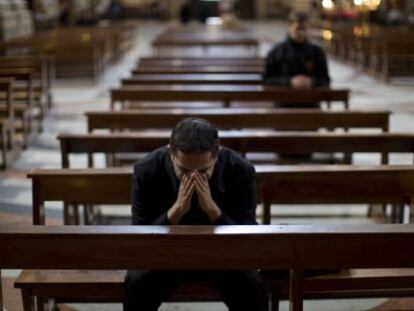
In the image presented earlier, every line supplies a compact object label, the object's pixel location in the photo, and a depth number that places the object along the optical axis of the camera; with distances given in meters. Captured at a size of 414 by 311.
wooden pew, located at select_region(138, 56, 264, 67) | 10.50
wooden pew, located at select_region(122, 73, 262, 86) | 7.99
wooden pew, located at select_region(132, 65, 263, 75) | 9.09
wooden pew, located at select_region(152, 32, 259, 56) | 15.23
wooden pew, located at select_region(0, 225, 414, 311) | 2.58
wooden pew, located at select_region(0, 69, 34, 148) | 7.99
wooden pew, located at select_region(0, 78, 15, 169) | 7.03
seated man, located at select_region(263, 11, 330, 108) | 6.93
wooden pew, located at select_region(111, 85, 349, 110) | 7.04
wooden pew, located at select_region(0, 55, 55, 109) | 9.28
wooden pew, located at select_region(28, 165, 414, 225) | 3.67
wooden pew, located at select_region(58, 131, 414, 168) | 4.88
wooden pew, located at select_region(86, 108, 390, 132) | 5.75
